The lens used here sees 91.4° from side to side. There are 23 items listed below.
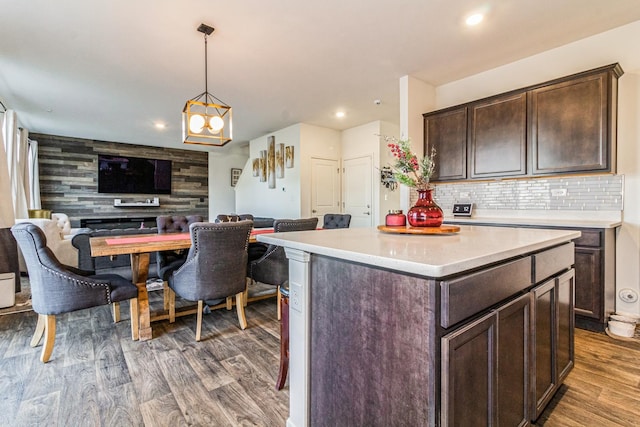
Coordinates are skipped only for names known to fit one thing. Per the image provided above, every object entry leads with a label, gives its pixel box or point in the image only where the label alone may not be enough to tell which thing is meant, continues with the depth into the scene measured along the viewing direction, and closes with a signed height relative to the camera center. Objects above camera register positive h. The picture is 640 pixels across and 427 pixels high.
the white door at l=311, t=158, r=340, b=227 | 6.37 +0.49
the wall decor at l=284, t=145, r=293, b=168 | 6.40 +1.12
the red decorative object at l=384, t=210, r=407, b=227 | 1.80 -0.05
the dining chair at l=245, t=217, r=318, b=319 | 2.79 -0.48
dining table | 2.35 -0.33
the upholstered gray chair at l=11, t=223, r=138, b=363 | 2.08 -0.51
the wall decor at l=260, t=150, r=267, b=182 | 7.26 +1.06
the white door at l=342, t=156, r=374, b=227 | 6.18 +0.40
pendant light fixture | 2.92 +0.90
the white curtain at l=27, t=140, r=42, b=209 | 6.46 +0.75
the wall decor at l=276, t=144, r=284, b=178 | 6.66 +1.08
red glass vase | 1.74 -0.02
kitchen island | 0.90 -0.41
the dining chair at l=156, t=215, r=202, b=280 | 2.80 -0.42
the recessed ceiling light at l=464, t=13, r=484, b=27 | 2.62 +1.64
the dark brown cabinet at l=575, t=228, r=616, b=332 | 2.48 -0.56
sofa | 3.63 -0.59
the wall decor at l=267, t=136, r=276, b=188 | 6.92 +1.12
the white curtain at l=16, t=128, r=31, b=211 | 5.39 +0.88
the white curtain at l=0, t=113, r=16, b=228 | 3.57 +0.22
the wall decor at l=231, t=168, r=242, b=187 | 9.43 +1.08
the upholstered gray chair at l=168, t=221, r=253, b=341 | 2.33 -0.41
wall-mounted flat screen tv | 7.68 +0.93
